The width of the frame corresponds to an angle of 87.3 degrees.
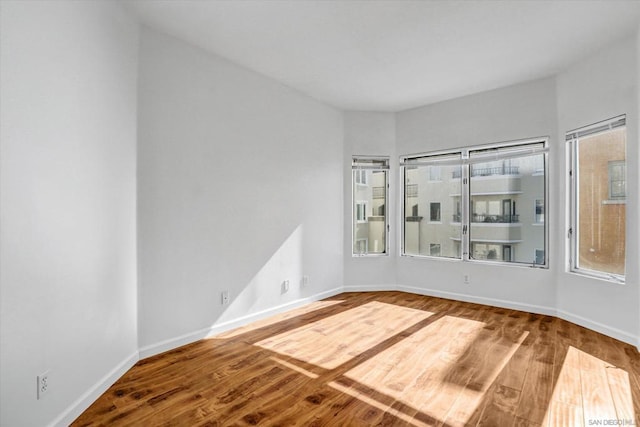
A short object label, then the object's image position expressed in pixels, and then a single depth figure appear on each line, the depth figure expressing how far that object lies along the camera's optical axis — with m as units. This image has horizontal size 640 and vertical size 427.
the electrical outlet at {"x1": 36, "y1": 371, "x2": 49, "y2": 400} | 1.78
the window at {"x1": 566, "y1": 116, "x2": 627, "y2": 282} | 3.38
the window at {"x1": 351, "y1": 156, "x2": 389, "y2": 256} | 5.45
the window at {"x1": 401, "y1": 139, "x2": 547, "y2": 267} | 4.34
